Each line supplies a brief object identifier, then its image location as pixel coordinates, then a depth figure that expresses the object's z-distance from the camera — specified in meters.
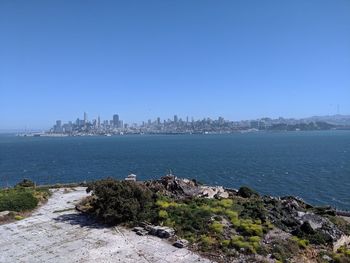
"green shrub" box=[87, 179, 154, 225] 26.23
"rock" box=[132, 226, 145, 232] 24.66
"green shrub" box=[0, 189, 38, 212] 29.67
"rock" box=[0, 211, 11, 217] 28.27
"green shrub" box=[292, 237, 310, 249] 23.22
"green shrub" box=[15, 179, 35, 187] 40.66
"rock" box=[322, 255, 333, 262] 21.95
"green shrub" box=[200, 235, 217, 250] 21.89
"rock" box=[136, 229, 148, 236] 24.05
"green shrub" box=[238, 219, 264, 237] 23.86
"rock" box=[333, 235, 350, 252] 24.62
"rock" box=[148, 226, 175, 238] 23.52
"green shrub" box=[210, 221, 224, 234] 23.84
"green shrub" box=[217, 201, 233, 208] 29.68
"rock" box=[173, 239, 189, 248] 22.00
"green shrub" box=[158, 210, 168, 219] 26.08
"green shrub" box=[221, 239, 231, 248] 22.02
